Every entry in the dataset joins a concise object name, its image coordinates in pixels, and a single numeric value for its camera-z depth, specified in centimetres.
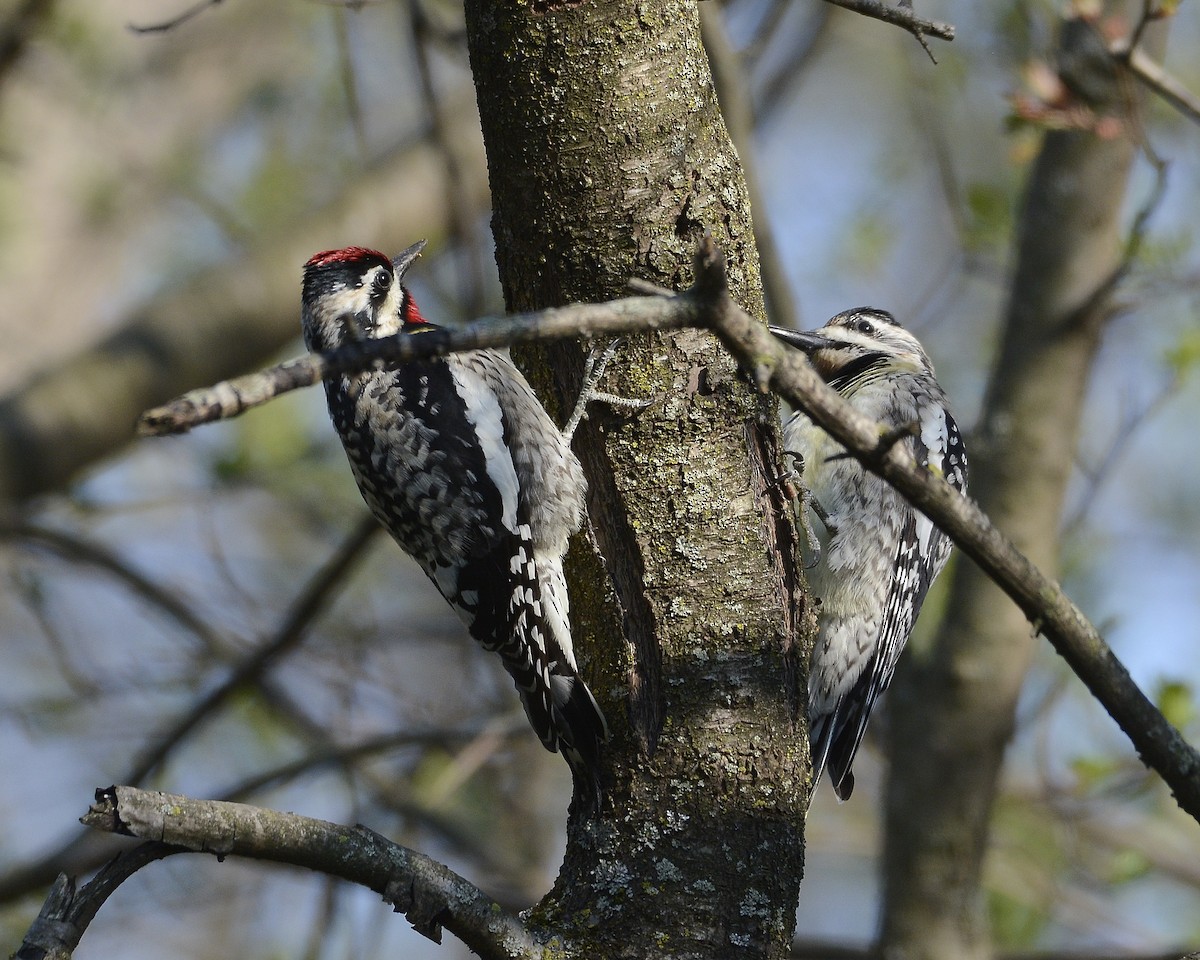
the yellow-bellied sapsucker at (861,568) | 757
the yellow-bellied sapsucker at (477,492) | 625
